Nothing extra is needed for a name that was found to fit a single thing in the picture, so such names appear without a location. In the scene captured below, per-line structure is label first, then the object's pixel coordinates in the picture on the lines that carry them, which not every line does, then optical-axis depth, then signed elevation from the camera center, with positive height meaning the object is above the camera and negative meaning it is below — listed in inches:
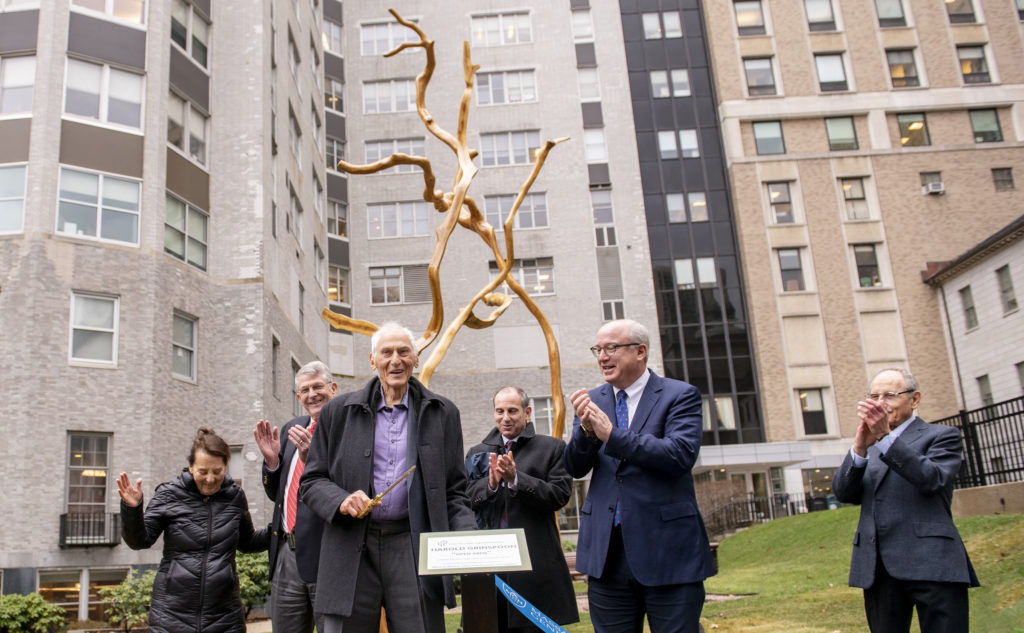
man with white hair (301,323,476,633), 172.4 +4.4
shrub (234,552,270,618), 618.5 -44.6
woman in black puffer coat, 224.2 -3.4
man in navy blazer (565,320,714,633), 184.9 -0.4
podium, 154.9 -10.3
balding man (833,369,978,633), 195.9 -9.4
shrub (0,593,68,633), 568.2 -53.6
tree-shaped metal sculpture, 500.1 +185.3
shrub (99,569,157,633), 633.0 -54.0
